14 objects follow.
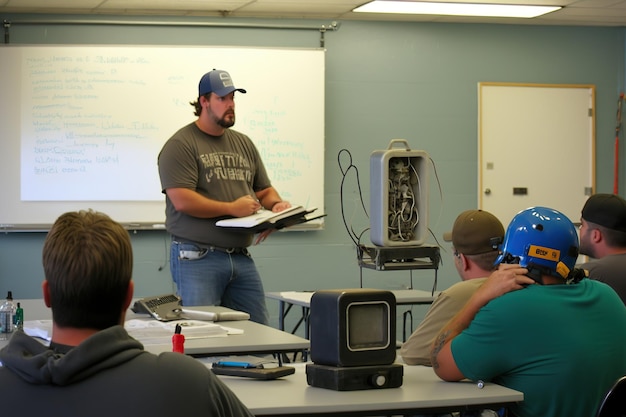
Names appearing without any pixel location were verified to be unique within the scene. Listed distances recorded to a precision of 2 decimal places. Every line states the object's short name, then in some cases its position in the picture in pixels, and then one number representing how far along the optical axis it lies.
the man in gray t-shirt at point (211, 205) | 4.38
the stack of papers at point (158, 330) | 3.10
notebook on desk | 3.60
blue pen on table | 2.63
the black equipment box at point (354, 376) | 2.46
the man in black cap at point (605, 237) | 3.60
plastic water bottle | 3.34
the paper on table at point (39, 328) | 3.11
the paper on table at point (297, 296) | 5.34
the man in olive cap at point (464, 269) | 2.92
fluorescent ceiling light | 6.75
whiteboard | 6.64
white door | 7.57
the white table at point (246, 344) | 2.95
